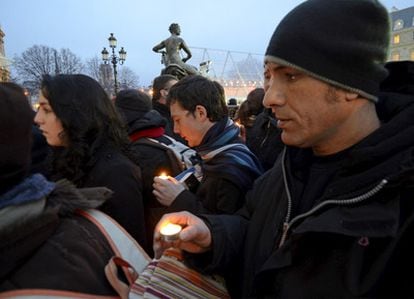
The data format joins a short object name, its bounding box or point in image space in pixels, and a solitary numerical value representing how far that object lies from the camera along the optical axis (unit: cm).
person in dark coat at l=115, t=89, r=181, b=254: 315
